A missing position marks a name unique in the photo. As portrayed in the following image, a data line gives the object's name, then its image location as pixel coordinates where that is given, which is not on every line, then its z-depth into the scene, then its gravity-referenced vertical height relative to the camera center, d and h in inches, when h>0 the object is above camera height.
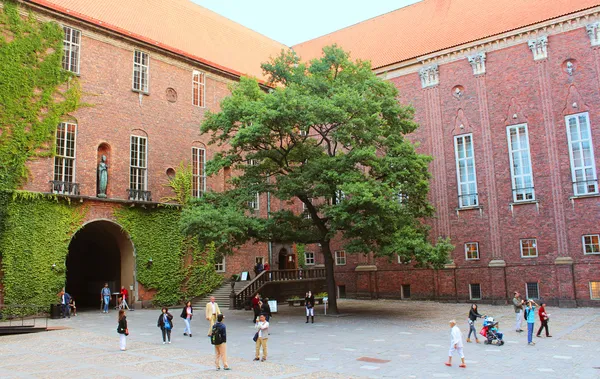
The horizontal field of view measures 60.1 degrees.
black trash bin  894.4 -62.2
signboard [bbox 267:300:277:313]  883.4 -66.2
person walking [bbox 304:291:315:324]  824.9 -65.2
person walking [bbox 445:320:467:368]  482.3 -79.1
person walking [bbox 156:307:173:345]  627.8 -63.8
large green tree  825.5 +170.9
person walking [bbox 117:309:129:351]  577.3 -63.7
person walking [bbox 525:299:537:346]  600.1 -75.0
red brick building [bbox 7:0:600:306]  1006.4 +280.8
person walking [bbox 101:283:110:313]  1000.2 -46.4
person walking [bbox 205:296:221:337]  682.8 -55.2
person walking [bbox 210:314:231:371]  469.4 -64.6
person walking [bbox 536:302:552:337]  643.5 -74.6
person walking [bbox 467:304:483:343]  637.9 -72.1
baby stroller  609.0 -86.4
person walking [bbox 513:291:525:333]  701.9 -71.0
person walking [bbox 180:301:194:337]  700.7 -61.5
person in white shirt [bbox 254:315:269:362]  514.3 -68.1
